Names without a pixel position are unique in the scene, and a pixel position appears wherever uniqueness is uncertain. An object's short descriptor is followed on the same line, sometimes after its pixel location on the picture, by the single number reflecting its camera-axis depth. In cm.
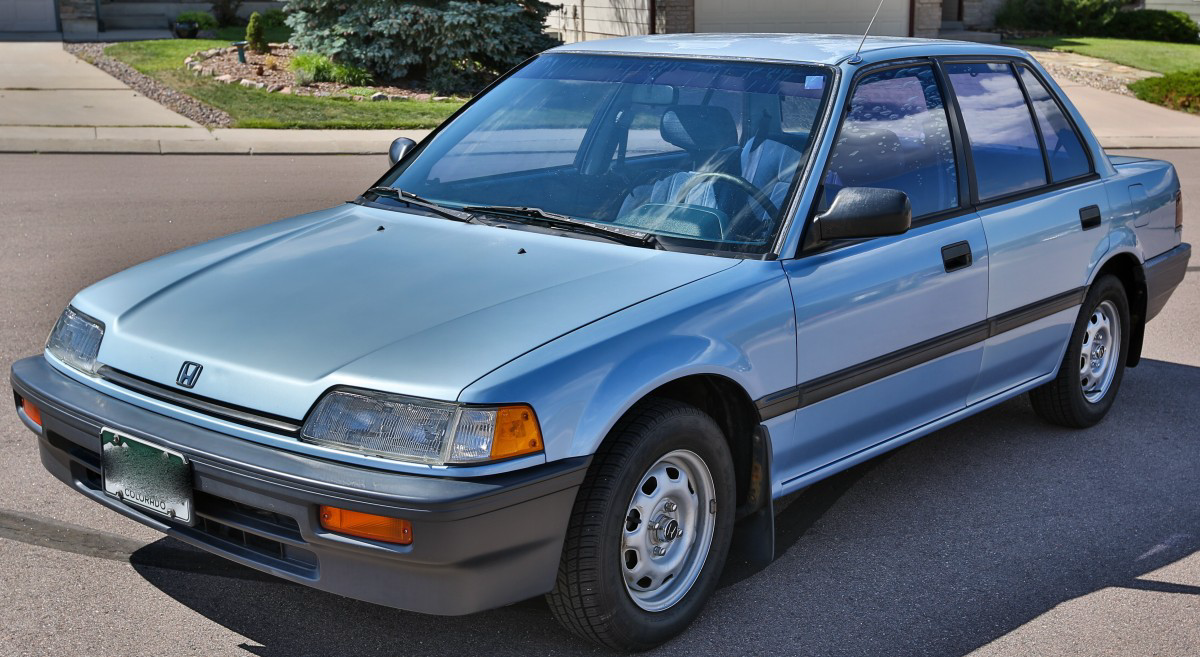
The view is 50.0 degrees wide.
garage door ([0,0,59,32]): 2609
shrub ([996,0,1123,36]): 2905
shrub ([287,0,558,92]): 1805
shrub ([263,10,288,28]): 2791
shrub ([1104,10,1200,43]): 2881
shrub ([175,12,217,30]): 2634
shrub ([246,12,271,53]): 2061
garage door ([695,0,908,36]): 2300
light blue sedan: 318
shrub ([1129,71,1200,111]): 1934
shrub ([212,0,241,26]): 2772
